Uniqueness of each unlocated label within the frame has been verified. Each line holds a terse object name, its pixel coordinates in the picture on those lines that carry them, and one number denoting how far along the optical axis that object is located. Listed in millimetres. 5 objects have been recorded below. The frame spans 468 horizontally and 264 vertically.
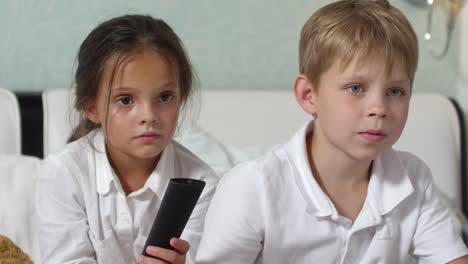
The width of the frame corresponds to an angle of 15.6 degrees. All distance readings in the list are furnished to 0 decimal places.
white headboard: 2701
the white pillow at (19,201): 2489
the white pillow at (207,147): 2591
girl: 2202
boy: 2059
